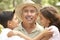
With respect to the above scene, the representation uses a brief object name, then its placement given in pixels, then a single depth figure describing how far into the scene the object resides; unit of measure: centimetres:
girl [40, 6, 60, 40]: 218
